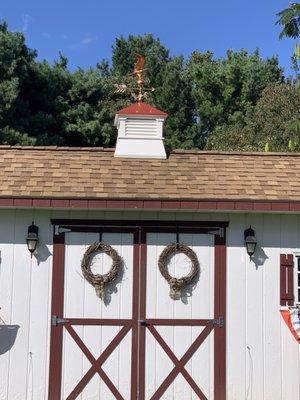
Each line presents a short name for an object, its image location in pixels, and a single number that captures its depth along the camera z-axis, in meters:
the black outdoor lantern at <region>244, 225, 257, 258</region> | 7.07
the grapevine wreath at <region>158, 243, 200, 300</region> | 7.02
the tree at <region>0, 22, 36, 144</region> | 20.16
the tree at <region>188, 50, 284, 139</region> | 28.08
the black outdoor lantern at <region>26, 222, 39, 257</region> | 6.98
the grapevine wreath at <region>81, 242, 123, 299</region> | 6.99
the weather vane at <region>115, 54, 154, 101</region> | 9.42
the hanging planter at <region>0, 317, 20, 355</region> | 6.95
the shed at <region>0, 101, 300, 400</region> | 6.92
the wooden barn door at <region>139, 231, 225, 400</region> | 6.95
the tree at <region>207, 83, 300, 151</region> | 19.42
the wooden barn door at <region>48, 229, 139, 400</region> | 6.91
